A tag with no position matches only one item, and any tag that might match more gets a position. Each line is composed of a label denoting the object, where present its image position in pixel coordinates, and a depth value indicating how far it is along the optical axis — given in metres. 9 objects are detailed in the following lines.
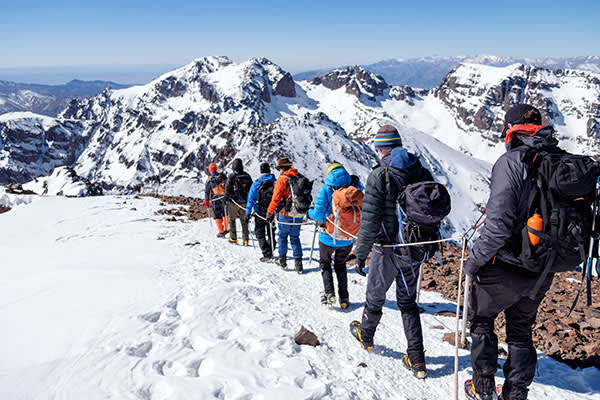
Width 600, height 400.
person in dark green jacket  4.84
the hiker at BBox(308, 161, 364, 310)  6.35
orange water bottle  3.46
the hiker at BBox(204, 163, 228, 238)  13.70
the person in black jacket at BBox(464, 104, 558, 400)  3.56
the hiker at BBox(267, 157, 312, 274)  8.79
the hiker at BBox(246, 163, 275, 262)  10.42
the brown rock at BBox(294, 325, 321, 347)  5.35
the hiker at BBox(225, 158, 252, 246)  11.96
